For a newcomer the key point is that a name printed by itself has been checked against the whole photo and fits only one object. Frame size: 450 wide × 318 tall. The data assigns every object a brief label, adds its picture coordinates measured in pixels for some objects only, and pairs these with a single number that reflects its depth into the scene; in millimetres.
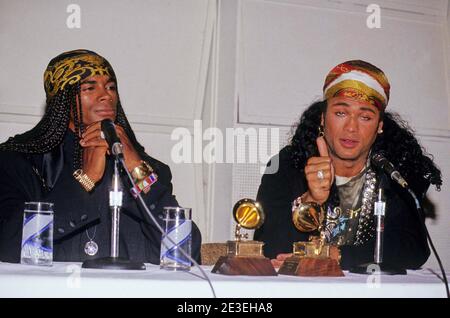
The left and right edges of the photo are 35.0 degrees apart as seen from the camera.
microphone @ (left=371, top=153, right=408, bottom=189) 2228
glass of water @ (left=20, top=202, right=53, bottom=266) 2188
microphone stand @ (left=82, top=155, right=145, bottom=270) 2123
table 1721
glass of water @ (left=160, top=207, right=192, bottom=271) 2232
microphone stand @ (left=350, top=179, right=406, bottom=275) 2365
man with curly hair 2963
